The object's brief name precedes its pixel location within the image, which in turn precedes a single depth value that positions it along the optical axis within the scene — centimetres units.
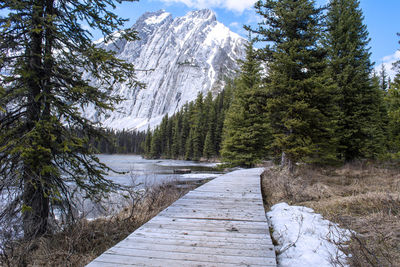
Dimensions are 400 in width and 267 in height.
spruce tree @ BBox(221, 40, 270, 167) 1875
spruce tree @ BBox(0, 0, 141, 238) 375
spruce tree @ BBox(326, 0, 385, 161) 1422
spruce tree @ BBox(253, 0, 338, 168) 920
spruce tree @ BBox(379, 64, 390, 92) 4234
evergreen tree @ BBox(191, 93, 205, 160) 4469
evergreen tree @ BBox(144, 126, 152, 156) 6204
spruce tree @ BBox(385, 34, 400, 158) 761
